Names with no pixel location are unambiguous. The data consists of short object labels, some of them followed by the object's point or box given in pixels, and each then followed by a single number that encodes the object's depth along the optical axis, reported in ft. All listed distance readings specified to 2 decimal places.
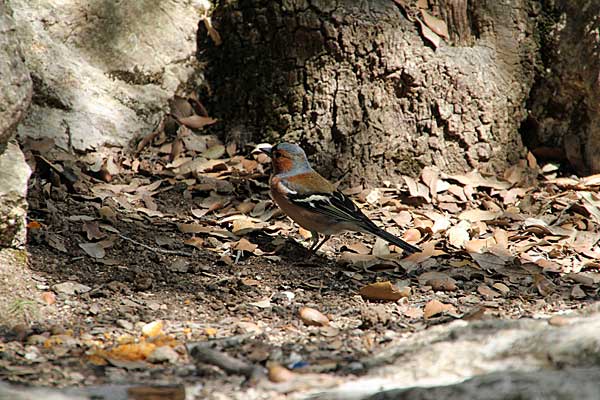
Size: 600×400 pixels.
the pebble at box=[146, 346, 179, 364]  25.80
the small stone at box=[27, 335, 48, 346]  26.99
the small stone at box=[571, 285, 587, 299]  34.96
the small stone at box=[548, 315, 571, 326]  26.30
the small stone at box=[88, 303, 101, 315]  30.45
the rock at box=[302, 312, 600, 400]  20.33
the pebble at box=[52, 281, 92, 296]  31.63
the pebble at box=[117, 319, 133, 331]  29.23
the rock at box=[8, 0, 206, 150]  43.45
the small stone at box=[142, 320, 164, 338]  28.60
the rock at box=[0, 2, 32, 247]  30.55
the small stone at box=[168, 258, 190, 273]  35.73
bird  39.32
